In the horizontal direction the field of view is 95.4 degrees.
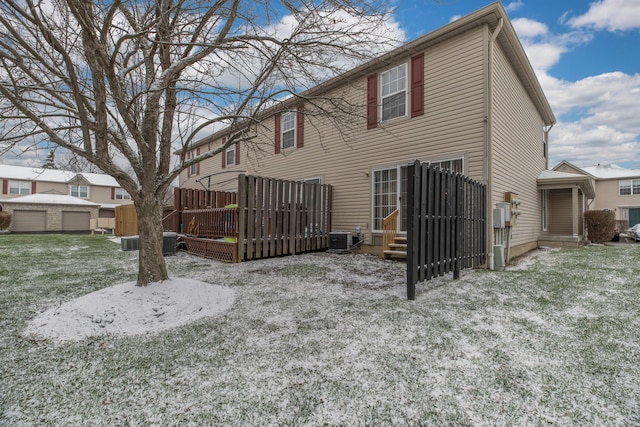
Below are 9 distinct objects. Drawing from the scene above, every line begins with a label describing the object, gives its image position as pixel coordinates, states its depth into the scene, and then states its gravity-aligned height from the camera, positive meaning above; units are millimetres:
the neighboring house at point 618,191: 21562 +2397
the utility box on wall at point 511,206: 6511 +334
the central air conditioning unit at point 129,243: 8641 -785
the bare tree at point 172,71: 3180 +1908
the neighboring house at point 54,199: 20875 +1416
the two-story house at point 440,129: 6211 +2380
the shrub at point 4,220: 19300 -304
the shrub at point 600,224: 11609 -97
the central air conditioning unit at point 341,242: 8188 -646
